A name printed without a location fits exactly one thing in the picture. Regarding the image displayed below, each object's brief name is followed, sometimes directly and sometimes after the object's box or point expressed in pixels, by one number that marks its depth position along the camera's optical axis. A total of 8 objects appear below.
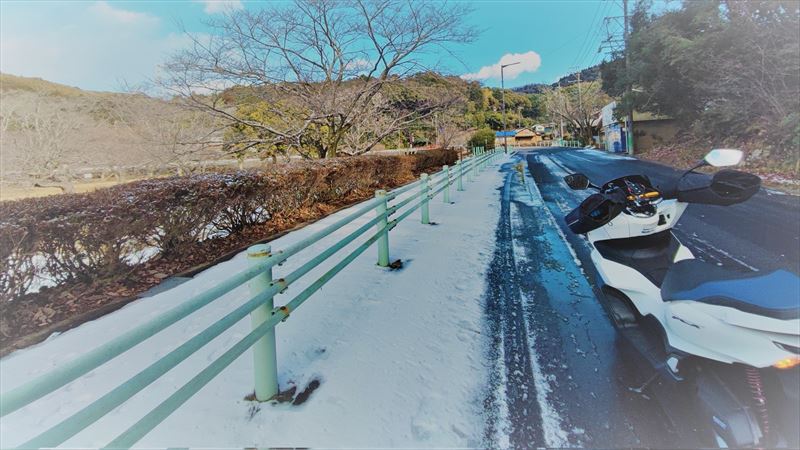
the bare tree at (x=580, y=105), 58.50
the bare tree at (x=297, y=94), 12.20
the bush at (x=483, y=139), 47.07
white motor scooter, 1.60
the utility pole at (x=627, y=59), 27.08
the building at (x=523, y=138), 92.98
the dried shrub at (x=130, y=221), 3.94
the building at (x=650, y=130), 28.44
